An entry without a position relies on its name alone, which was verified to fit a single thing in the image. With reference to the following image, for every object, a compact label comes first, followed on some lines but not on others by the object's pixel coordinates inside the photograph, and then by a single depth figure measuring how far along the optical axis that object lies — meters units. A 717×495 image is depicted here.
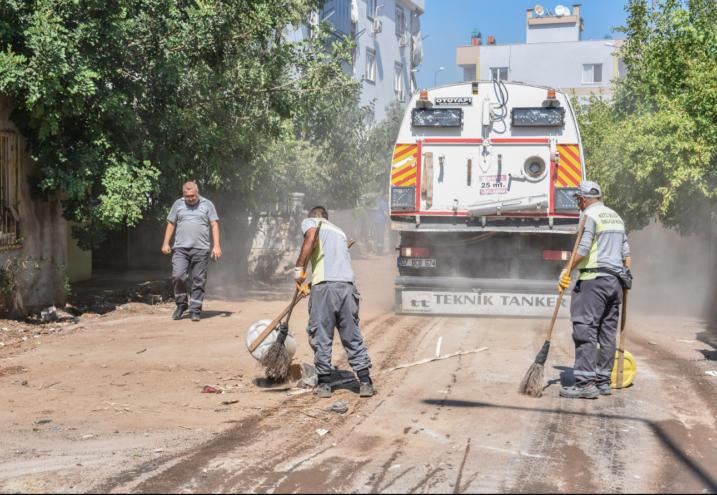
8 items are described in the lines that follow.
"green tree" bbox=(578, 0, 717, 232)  10.95
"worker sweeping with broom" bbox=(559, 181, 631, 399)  7.63
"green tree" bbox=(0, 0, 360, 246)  10.72
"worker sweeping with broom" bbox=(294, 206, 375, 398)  7.55
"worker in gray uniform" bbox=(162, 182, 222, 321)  11.95
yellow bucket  7.90
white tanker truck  11.92
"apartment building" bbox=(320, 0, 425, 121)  35.69
